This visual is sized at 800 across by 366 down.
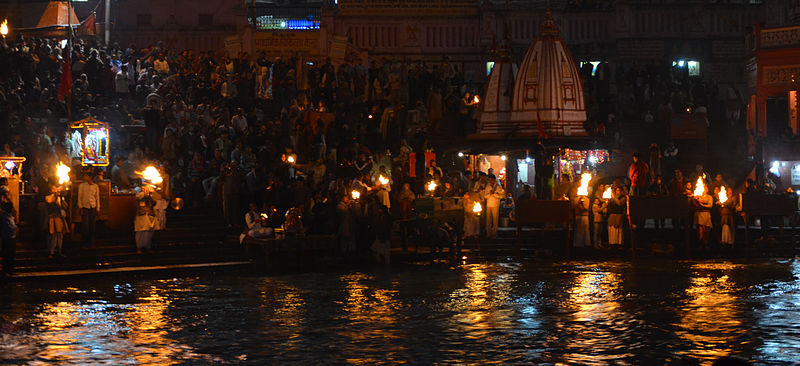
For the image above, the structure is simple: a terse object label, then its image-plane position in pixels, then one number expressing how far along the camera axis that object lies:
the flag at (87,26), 40.25
